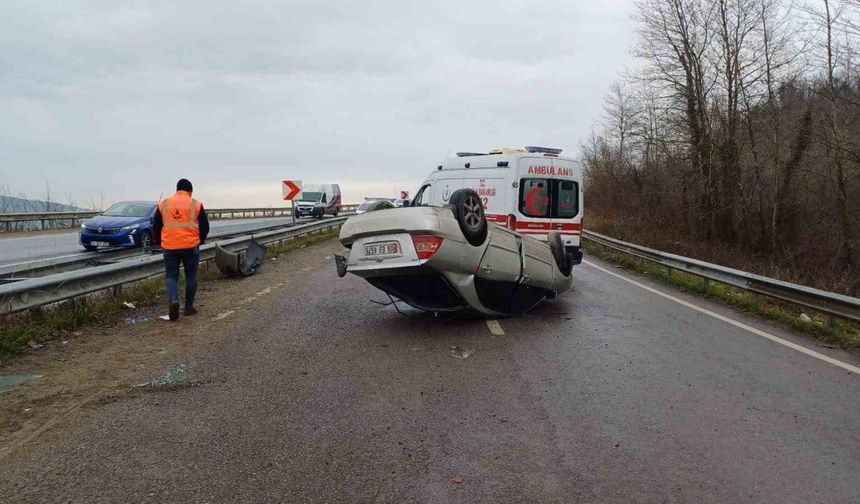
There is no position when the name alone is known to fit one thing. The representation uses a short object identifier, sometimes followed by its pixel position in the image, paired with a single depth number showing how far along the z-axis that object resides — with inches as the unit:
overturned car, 262.7
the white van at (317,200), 1594.6
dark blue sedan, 629.3
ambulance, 458.9
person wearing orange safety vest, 313.0
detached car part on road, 467.2
